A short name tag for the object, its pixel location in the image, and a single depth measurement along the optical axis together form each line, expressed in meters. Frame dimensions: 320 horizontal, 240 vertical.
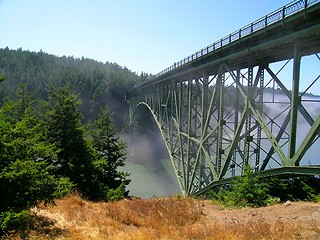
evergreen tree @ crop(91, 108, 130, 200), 24.19
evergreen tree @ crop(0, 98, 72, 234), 7.21
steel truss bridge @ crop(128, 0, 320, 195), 9.28
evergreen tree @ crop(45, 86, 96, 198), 18.84
